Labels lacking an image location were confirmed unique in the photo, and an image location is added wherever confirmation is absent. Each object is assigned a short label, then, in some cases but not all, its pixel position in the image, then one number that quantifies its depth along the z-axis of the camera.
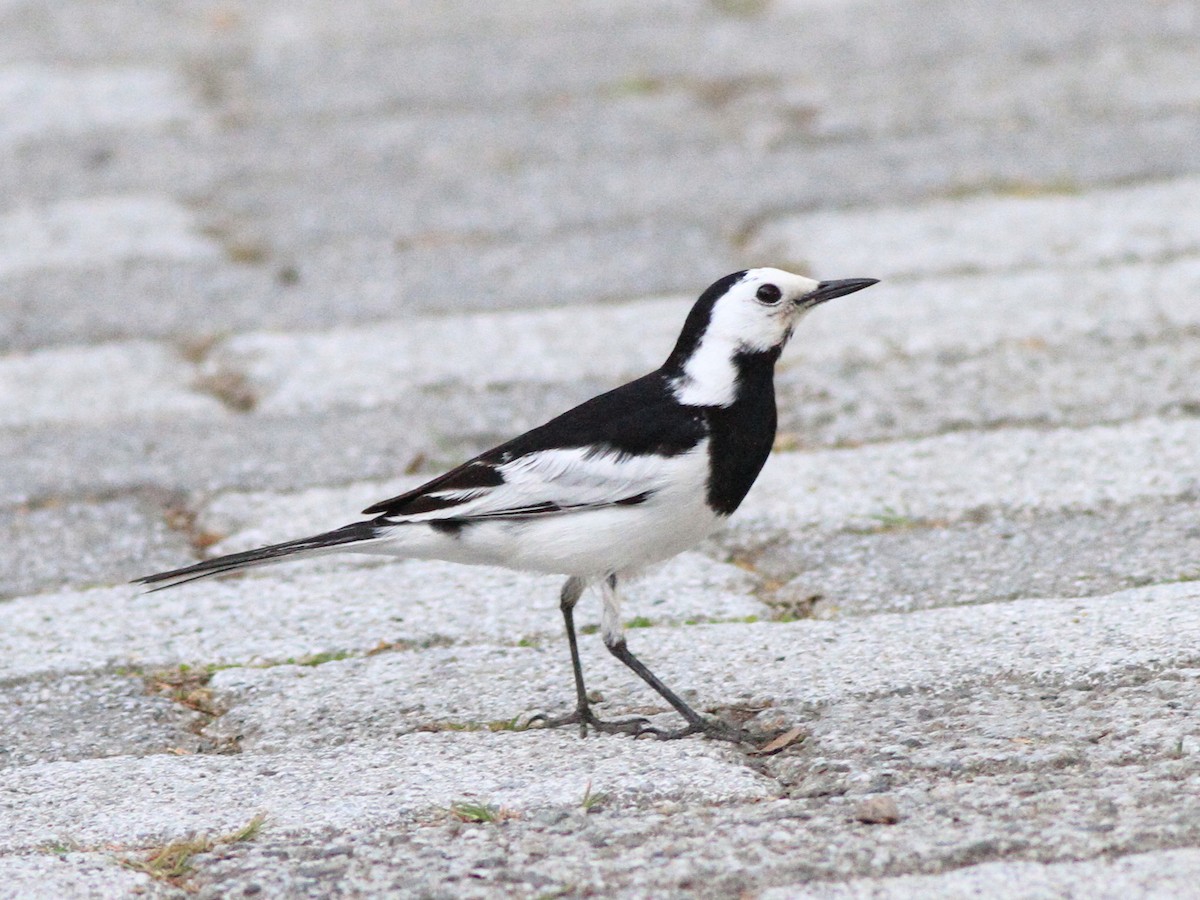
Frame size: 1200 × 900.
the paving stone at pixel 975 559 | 7.44
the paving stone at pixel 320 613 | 7.41
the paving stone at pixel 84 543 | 8.31
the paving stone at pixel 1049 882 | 4.88
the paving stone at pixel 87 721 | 6.53
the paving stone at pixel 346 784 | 5.77
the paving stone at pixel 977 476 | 8.37
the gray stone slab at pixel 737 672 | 6.50
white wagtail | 6.80
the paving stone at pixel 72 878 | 5.27
